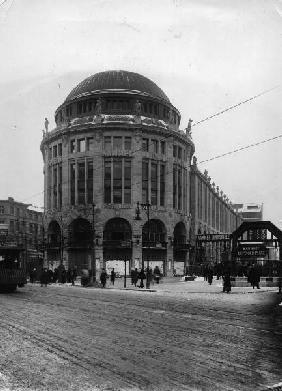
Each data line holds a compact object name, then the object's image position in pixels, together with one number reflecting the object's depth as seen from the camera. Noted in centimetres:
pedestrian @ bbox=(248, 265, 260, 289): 3212
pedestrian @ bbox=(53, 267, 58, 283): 4743
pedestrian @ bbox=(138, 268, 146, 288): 3713
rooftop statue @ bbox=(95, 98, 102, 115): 6500
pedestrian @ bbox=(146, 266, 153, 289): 3594
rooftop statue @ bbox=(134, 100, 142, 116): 6506
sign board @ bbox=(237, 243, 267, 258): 2912
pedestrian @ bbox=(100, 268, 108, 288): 3822
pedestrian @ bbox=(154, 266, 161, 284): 4300
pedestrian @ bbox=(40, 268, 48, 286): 3925
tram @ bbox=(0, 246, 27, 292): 2880
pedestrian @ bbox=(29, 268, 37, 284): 4753
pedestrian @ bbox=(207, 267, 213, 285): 3894
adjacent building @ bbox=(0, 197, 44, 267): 10231
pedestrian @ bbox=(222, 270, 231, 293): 2938
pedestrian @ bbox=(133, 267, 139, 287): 3918
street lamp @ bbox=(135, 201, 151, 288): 3594
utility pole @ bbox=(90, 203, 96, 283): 4275
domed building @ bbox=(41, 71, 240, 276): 6247
